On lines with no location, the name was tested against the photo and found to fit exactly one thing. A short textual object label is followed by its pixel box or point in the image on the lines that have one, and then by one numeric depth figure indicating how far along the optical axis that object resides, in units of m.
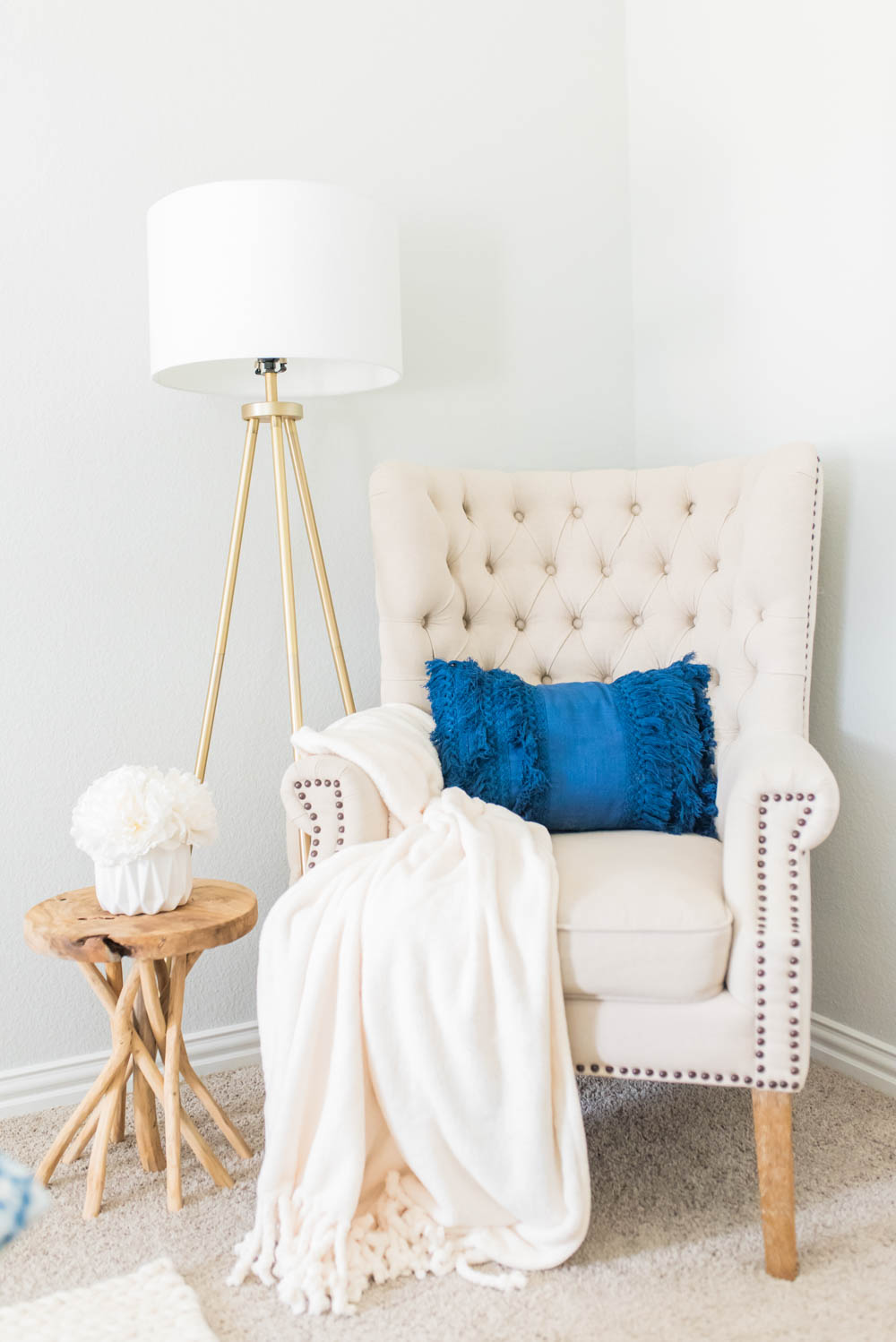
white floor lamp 1.77
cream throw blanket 1.45
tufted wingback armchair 1.47
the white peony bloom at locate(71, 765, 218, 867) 1.63
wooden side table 1.61
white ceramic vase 1.66
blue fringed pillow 1.88
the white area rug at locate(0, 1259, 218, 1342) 1.35
